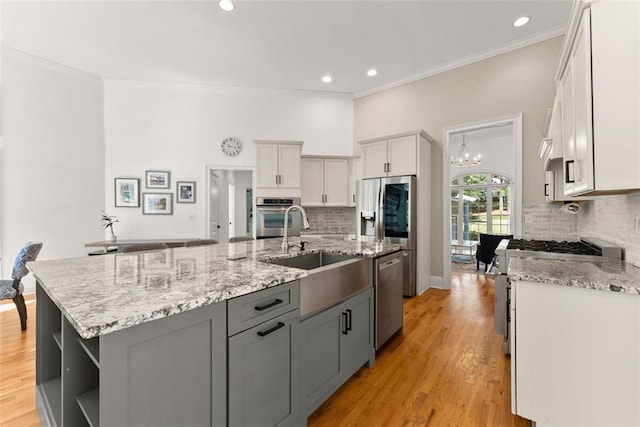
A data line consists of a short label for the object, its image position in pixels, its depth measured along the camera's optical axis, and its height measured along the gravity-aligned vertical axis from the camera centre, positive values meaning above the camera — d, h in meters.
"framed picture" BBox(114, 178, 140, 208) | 4.84 +0.37
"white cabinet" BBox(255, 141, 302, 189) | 4.76 +0.85
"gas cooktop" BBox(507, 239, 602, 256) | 2.09 -0.28
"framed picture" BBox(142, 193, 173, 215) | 4.94 +0.17
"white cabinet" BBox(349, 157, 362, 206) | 5.27 +0.64
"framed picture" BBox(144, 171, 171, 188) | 4.93 +0.61
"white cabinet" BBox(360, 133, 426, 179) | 4.04 +0.88
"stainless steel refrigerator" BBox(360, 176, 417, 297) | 3.97 -0.02
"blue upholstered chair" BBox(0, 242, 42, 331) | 2.87 -0.74
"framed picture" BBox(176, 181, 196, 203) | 5.02 +0.39
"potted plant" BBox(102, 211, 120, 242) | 4.55 -0.14
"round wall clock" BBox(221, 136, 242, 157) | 5.16 +1.26
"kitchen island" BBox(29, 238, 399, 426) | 0.87 -0.51
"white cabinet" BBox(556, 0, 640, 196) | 1.15 +0.53
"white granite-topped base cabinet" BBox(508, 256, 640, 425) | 1.25 -0.64
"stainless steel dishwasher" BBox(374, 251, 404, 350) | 2.25 -0.71
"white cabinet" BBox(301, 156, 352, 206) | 5.20 +0.61
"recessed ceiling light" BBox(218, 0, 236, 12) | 3.04 +2.31
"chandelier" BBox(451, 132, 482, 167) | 6.14 +1.19
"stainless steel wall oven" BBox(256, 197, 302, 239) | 4.74 -0.04
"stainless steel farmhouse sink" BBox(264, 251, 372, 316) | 1.54 -0.42
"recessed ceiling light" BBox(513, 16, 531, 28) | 3.25 +2.29
